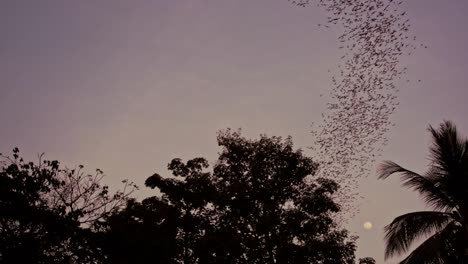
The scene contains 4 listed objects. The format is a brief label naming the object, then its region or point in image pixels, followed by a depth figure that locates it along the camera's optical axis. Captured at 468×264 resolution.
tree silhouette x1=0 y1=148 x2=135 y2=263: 13.50
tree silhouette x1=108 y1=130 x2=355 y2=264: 18.08
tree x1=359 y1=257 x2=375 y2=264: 19.77
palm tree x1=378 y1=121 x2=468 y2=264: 10.16
